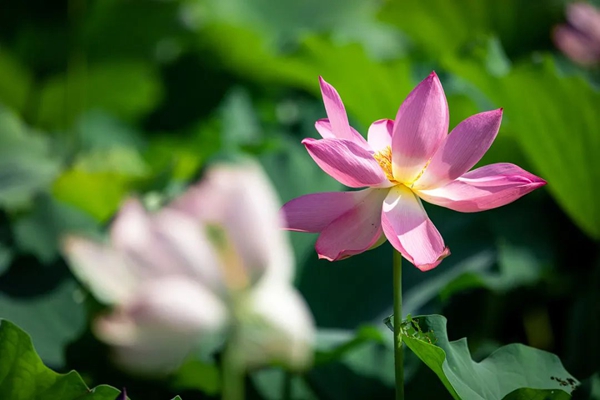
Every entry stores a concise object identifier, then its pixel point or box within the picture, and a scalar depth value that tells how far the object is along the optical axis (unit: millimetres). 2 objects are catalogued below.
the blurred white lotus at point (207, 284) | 2456
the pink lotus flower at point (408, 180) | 2473
